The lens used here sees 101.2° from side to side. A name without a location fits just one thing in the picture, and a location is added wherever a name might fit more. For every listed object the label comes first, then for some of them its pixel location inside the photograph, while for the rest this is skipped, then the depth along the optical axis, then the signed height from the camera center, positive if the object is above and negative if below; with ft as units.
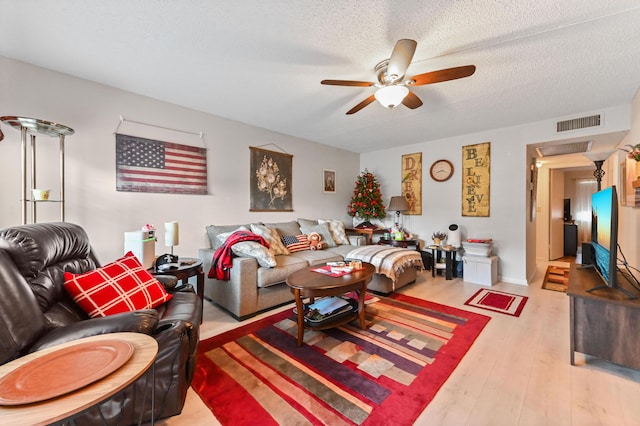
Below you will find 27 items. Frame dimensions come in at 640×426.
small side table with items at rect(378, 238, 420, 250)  15.20 -1.85
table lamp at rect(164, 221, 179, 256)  8.48 -0.72
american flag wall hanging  9.35 +1.76
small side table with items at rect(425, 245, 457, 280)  13.51 -2.62
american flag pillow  12.36 -1.47
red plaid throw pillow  5.02 -1.59
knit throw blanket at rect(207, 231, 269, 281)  9.04 -1.56
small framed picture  16.80 +2.04
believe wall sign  13.82 +1.76
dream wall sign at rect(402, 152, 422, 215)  16.42 +1.96
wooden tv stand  5.67 -2.56
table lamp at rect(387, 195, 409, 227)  15.88 +0.47
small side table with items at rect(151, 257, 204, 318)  7.44 -1.71
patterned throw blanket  10.41 -1.96
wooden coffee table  6.98 -2.04
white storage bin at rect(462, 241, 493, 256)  12.90 -1.84
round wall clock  15.12 +2.44
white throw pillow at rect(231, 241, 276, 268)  9.11 -1.41
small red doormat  9.62 -3.56
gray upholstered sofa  8.73 -2.36
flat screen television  5.97 -0.65
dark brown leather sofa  3.76 -1.75
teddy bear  12.94 -1.50
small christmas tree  17.25 +0.77
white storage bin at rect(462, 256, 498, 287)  12.60 -2.85
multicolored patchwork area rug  4.89 -3.66
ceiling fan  5.76 +3.40
